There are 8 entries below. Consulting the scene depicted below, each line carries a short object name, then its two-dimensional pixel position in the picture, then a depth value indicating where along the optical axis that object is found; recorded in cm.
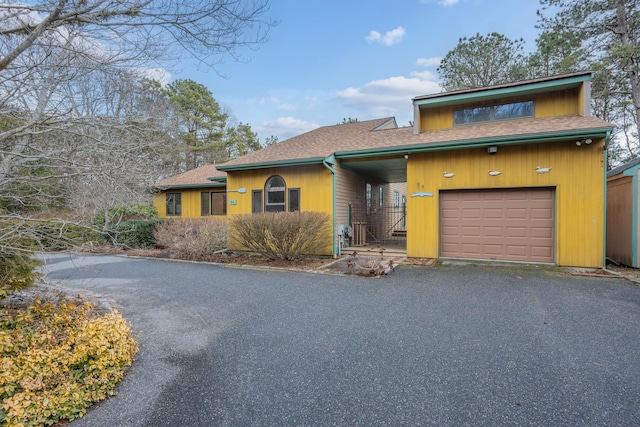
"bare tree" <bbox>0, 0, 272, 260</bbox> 339
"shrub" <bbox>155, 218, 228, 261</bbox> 1024
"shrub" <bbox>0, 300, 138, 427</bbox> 231
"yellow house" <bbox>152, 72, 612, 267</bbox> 771
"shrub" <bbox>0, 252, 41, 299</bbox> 364
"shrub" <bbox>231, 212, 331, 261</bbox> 860
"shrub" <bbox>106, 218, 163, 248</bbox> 1286
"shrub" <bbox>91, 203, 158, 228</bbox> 1380
